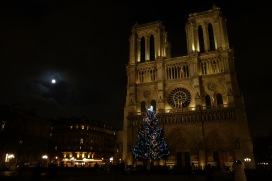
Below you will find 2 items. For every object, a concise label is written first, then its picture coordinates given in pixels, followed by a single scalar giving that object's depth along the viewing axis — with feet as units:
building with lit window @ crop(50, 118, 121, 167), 175.42
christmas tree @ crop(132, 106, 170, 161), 105.09
